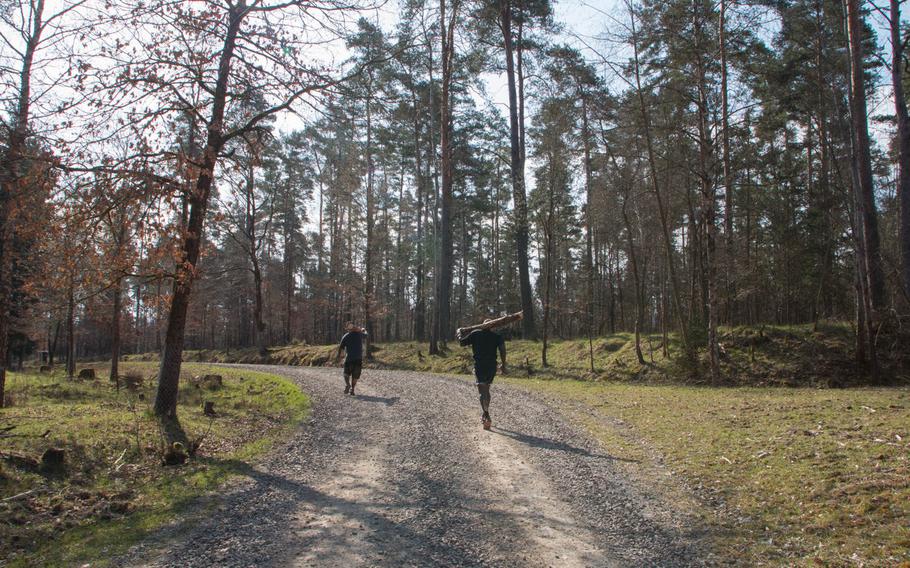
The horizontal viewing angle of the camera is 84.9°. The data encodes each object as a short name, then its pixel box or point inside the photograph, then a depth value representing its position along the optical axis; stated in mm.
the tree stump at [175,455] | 6742
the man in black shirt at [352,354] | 13398
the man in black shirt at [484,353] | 9078
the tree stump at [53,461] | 5820
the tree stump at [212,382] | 16172
